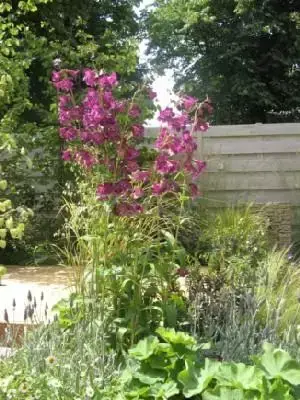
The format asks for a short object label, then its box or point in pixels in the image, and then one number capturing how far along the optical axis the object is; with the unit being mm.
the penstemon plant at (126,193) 2549
